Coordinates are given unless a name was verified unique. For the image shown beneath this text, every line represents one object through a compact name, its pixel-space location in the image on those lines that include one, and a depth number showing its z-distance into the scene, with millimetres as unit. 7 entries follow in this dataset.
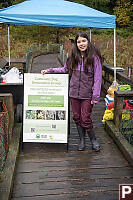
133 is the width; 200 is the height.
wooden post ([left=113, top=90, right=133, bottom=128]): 4910
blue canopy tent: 6133
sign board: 4578
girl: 4250
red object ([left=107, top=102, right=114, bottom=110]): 5755
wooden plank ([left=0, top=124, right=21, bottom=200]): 3232
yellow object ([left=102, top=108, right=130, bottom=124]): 5176
